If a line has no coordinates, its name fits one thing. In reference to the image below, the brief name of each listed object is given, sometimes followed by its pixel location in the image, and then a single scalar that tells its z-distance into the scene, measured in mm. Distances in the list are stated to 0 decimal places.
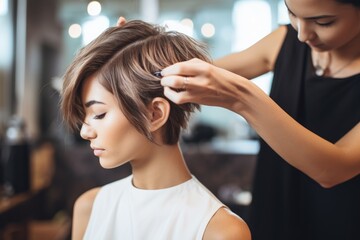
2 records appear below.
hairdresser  792
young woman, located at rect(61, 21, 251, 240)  954
